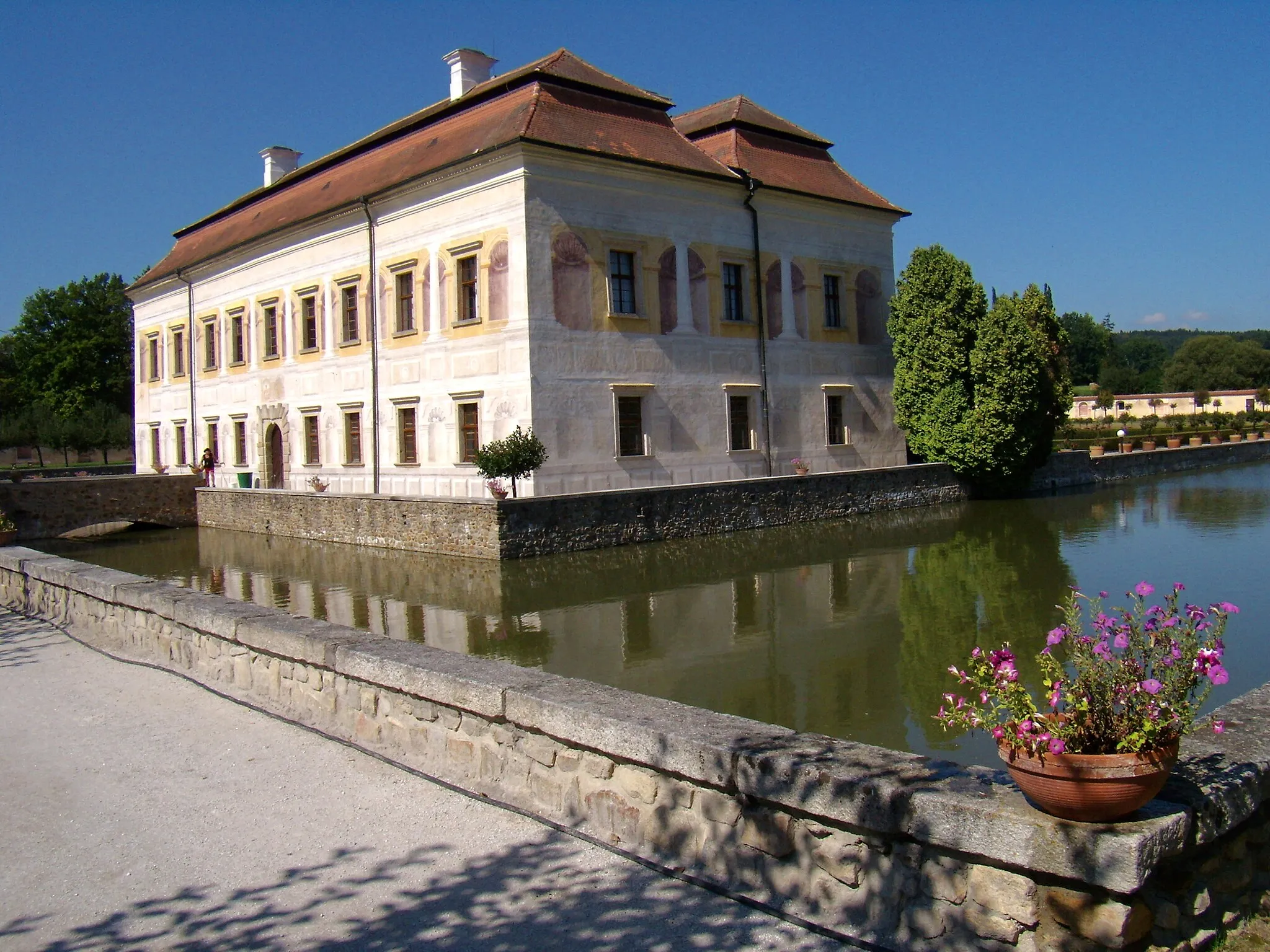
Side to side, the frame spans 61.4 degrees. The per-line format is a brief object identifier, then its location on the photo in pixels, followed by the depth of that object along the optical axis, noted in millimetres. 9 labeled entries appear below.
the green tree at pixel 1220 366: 97312
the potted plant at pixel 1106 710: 3297
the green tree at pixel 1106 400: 72562
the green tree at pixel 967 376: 28719
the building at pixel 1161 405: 79750
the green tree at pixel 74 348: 69188
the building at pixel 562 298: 24031
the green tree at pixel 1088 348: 117812
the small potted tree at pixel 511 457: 21703
